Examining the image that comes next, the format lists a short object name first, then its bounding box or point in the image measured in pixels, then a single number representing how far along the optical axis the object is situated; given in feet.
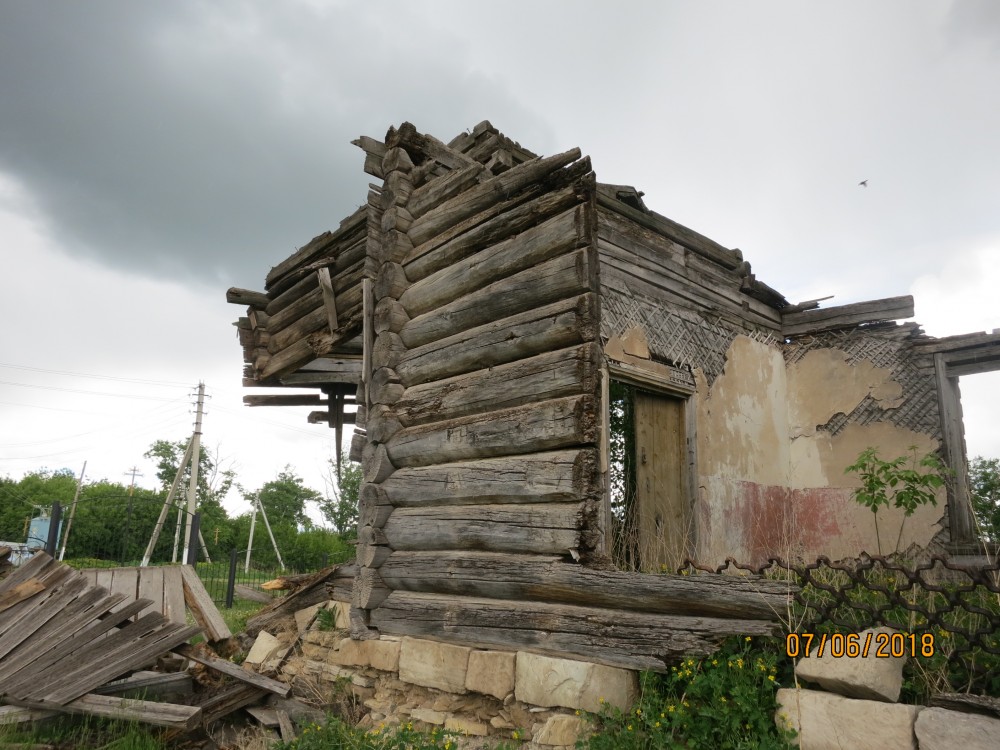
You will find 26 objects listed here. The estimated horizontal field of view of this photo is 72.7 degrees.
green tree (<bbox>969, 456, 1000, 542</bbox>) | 24.35
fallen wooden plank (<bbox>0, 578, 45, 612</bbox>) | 17.42
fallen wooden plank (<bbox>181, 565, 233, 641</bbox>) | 20.59
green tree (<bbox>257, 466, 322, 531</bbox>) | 127.36
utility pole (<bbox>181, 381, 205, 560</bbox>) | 79.87
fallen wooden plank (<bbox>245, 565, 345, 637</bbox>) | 20.38
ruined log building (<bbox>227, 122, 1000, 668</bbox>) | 13.33
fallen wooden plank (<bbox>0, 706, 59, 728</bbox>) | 14.30
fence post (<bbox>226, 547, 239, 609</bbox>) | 37.24
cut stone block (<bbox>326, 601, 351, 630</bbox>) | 18.61
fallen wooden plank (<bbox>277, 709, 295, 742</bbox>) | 16.28
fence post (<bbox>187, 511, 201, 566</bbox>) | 35.42
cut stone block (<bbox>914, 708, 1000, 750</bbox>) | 7.99
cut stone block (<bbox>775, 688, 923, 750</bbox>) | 8.68
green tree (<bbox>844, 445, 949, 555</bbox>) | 19.25
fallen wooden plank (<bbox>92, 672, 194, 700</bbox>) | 16.10
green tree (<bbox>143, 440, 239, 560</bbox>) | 87.92
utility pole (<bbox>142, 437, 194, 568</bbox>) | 49.98
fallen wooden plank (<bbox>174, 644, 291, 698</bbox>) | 17.25
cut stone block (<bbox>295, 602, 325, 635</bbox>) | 19.70
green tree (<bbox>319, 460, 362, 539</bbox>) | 73.56
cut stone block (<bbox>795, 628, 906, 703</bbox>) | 9.02
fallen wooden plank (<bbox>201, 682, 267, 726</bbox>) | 16.47
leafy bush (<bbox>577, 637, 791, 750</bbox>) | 9.82
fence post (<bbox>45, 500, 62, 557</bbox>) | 37.51
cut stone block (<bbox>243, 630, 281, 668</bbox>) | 19.71
